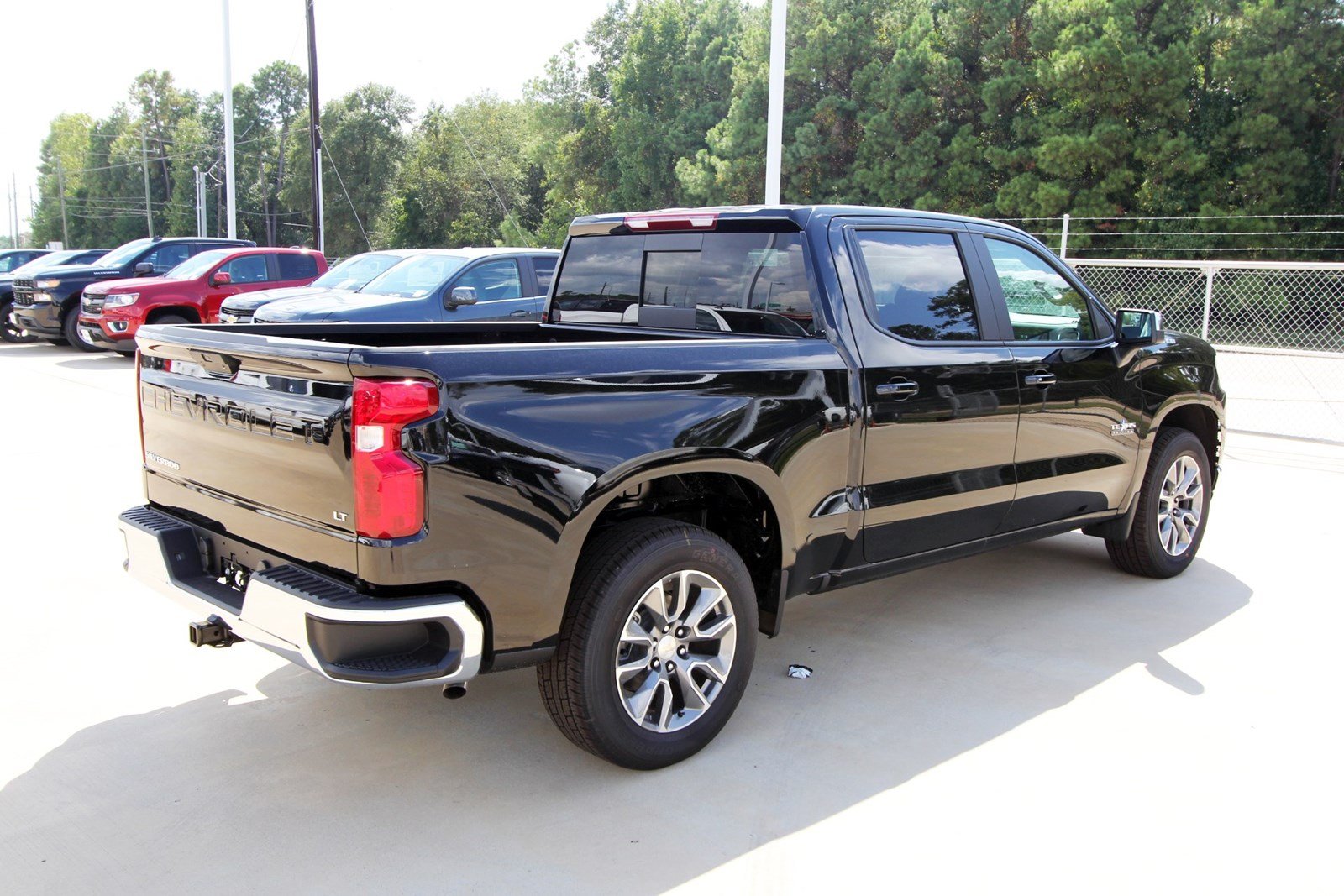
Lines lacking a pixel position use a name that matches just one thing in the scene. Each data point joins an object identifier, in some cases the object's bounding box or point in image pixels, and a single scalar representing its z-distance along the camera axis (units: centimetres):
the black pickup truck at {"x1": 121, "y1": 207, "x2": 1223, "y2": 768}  306
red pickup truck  1574
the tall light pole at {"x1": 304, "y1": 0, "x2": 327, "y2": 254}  2597
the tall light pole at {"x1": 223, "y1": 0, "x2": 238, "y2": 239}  2833
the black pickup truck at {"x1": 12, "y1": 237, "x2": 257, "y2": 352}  1808
